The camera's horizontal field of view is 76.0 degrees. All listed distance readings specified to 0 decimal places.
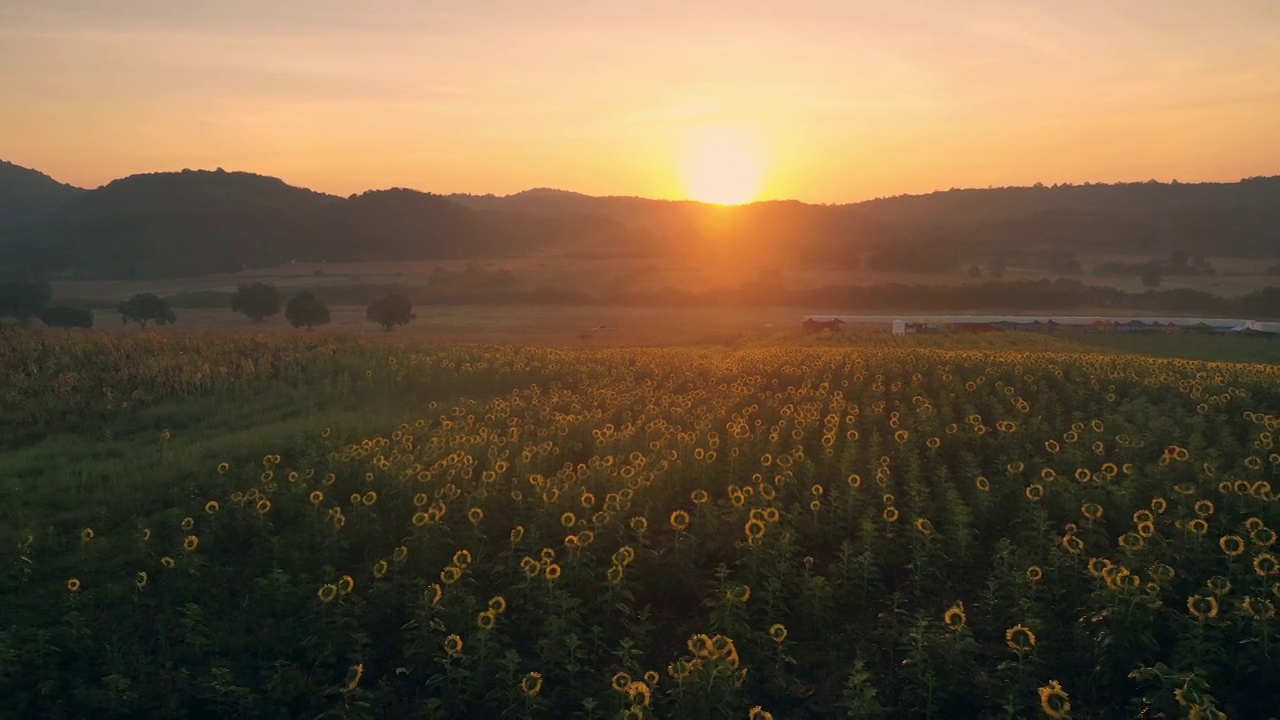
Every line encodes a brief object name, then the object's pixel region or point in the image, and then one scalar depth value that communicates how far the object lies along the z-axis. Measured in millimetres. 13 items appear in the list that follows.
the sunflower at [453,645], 6496
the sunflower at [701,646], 5801
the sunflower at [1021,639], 5816
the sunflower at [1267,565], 6488
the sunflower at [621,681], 5816
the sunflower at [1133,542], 7168
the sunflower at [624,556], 7723
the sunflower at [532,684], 5914
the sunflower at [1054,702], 4926
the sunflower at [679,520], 8539
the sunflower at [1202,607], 5902
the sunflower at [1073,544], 7363
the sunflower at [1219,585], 6225
